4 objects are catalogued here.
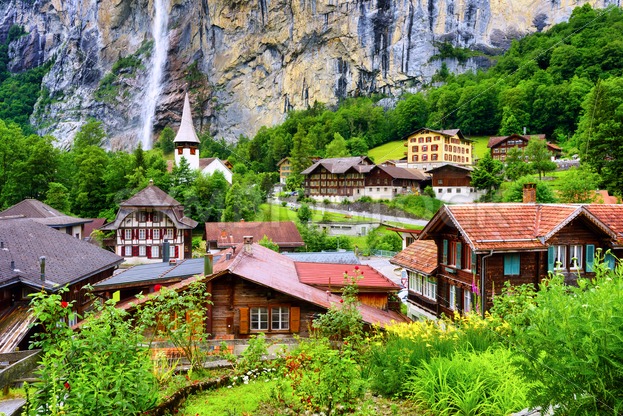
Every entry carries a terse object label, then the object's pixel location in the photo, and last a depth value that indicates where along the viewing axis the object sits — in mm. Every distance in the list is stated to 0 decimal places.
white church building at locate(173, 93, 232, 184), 63312
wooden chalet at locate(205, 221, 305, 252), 36938
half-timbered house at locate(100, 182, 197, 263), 37188
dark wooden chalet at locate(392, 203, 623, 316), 15641
